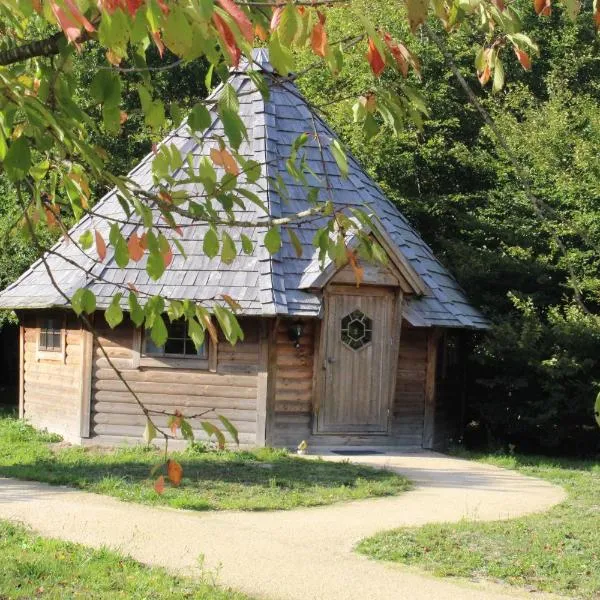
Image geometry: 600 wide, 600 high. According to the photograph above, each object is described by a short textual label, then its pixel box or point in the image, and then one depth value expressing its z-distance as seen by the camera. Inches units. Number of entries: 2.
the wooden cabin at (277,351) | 534.9
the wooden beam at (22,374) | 636.7
